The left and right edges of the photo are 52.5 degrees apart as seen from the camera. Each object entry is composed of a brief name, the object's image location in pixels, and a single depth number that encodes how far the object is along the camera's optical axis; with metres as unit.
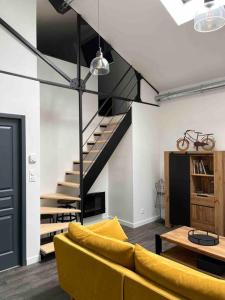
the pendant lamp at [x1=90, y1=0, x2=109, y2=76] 3.08
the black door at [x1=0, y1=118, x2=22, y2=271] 3.16
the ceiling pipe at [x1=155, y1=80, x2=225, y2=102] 4.50
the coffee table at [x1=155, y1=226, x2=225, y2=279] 2.62
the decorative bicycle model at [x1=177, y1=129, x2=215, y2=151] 4.56
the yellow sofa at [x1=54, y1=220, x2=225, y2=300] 1.45
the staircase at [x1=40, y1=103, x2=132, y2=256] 4.06
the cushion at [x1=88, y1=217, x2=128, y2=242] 2.70
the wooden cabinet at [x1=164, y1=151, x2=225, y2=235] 4.14
